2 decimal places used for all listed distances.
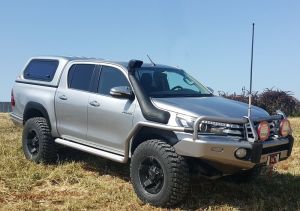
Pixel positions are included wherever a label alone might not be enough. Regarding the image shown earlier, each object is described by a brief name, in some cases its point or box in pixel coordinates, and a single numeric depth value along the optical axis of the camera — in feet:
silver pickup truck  12.18
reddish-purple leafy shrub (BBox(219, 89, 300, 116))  52.04
